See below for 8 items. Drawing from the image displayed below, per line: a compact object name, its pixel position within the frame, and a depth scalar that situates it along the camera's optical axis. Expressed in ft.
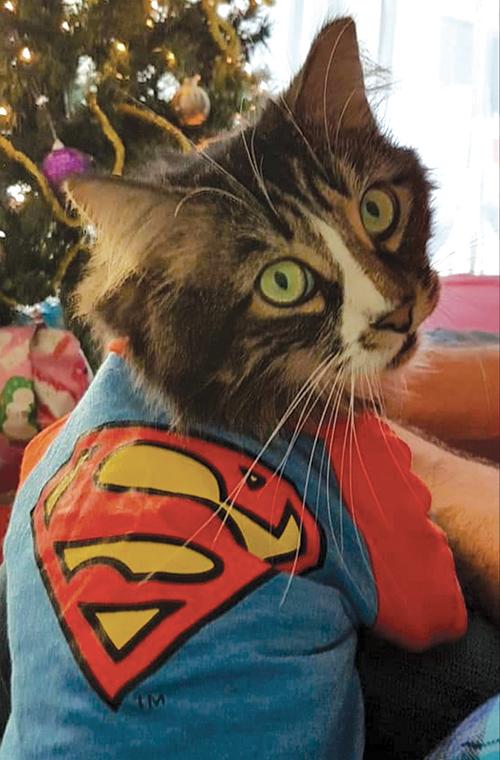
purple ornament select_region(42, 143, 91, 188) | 3.77
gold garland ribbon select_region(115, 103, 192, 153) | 4.05
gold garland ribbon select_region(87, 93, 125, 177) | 4.10
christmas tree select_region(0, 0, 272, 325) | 3.83
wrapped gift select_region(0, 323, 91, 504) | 4.16
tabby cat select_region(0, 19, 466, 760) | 1.70
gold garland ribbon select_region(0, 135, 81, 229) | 3.67
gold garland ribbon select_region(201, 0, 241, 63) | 4.28
